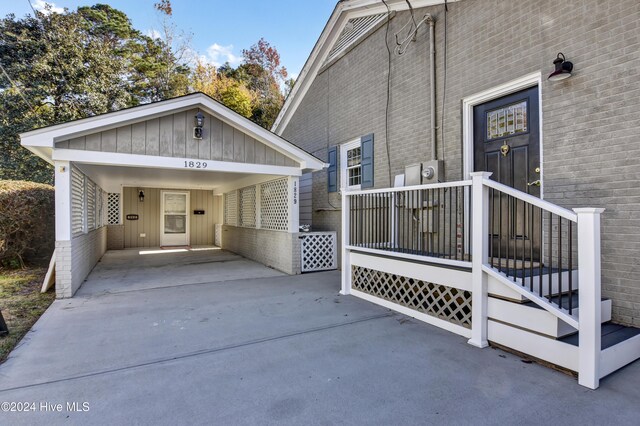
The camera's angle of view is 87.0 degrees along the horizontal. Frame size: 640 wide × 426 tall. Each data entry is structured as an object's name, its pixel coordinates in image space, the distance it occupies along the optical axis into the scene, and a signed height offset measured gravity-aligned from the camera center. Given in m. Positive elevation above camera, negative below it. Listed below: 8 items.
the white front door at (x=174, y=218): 13.10 -0.21
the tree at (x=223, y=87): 19.56 +7.46
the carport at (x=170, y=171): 5.26 +0.94
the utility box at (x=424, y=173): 5.32 +0.64
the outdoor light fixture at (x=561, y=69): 3.81 +1.61
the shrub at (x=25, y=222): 7.27 -0.20
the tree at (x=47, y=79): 12.51 +5.24
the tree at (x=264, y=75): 20.75 +9.34
